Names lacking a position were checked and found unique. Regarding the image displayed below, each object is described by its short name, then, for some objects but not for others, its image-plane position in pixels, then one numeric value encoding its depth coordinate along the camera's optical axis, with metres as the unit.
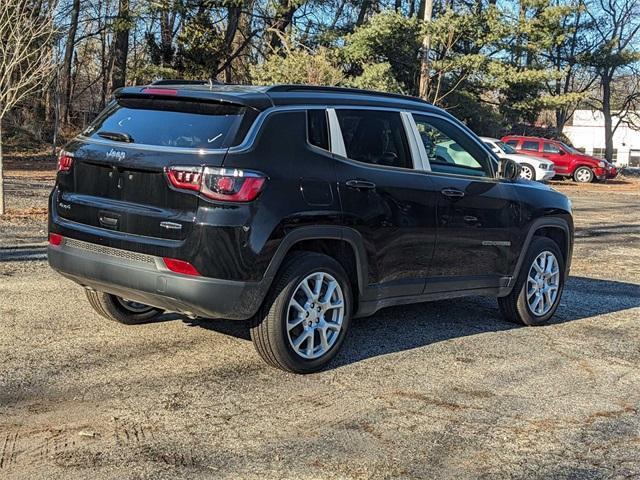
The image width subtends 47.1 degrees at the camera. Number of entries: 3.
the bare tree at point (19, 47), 11.08
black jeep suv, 4.41
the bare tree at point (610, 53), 40.78
